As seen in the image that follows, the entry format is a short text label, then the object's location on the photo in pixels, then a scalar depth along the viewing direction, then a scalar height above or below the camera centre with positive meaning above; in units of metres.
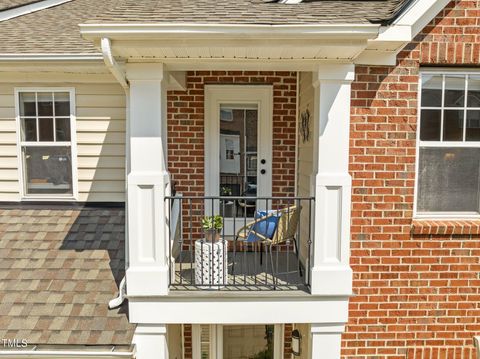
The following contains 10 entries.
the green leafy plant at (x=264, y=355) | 5.19 -2.64
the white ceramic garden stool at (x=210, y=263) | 3.71 -1.00
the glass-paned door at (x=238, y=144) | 4.95 +0.24
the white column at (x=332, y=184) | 3.47 -0.20
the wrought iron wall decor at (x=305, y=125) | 4.29 +0.43
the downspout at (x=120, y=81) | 3.03 +0.72
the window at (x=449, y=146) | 3.79 +0.17
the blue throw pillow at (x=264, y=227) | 4.16 -0.74
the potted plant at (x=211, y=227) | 3.76 -0.65
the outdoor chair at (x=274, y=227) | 3.99 -0.71
